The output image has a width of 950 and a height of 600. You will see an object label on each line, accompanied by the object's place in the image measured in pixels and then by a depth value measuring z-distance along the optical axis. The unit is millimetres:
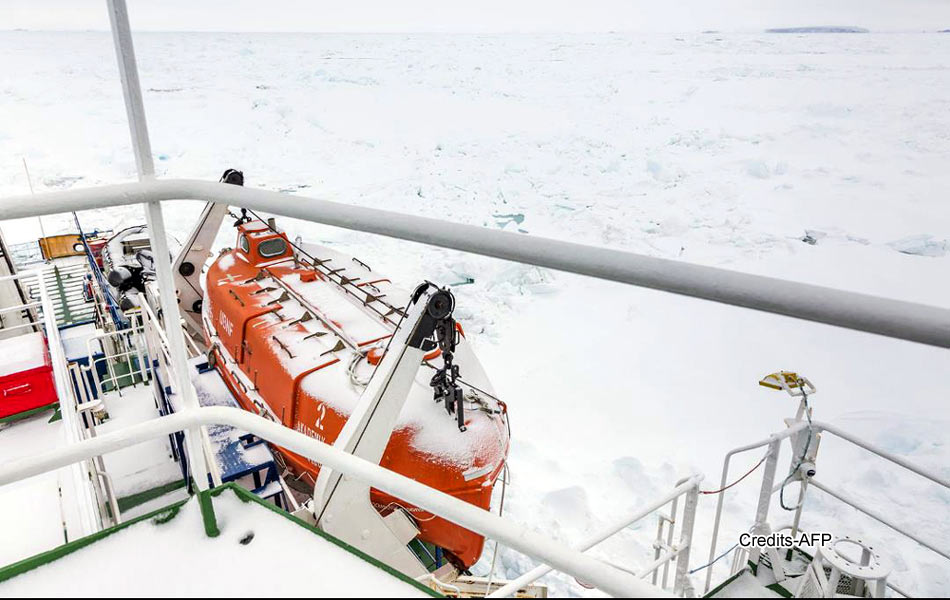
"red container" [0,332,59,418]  2924
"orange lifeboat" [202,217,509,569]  3846
